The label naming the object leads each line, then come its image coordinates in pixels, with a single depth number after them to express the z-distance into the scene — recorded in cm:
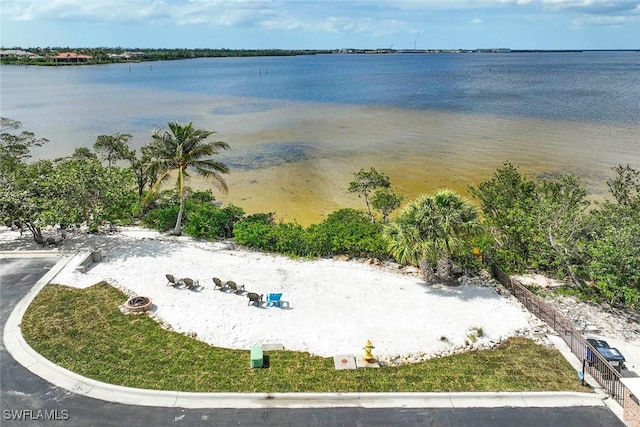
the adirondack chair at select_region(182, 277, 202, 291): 1848
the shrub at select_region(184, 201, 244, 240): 2466
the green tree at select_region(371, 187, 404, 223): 2623
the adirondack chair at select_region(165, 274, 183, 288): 1853
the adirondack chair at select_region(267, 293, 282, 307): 1734
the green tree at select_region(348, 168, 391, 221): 2842
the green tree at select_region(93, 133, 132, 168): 3092
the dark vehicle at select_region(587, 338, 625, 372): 1368
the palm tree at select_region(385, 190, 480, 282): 1808
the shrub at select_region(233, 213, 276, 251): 2292
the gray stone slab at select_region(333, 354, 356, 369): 1405
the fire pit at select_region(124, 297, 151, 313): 1686
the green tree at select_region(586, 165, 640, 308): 1656
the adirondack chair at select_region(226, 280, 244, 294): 1814
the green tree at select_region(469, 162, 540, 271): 2048
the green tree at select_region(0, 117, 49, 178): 2587
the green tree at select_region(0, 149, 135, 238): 2102
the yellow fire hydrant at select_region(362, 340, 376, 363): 1418
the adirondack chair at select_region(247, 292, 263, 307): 1734
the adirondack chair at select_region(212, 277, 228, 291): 1833
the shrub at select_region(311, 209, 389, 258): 2184
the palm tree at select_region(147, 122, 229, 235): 2336
